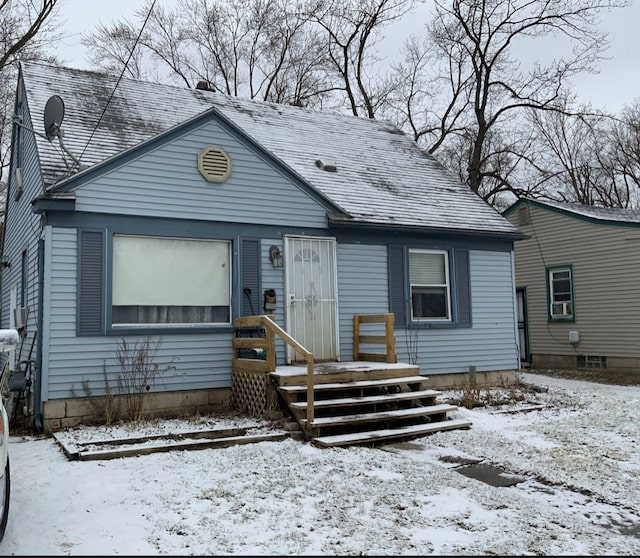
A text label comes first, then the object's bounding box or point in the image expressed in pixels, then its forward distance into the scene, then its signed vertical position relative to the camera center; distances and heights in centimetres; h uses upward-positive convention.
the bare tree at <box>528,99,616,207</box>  2983 +801
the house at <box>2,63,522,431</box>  780 +128
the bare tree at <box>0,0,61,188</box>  1848 +909
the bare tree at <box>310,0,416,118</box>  2375 +1138
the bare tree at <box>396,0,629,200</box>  2194 +978
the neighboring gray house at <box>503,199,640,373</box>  1463 +104
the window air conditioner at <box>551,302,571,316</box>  1591 +44
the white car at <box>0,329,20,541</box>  368 -71
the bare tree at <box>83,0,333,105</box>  2417 +1133
